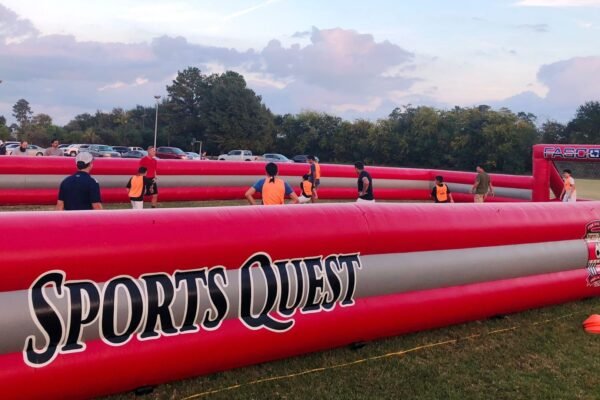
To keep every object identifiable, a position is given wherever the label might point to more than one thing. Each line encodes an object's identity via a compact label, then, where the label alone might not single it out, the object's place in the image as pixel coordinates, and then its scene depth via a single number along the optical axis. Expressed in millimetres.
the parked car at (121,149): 43456
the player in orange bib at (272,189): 6750
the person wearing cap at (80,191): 5402
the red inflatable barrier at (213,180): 11477
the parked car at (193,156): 39000
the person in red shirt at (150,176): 11070
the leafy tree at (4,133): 60075
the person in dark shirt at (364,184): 9445
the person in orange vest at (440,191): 12359
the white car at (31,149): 34759
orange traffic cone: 5227
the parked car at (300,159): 42281
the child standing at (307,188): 13266
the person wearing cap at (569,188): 12609
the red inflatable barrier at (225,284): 3033
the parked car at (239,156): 40969
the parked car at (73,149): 37556
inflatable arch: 12657
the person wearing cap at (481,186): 13844
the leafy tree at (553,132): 51250
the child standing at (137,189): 9320
